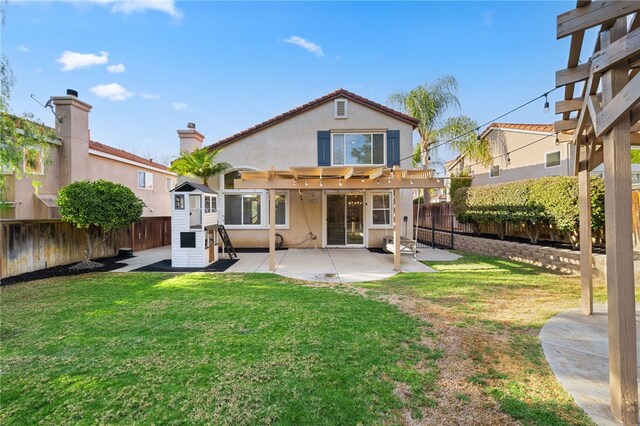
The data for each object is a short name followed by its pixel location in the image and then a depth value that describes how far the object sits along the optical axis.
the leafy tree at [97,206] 8.32
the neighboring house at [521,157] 14.88
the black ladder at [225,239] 10.66
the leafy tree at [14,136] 6.01
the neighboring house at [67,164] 11.02
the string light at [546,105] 6.29
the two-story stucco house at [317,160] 12.70
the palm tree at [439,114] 19.70
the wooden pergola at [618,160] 2.37
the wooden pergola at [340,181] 8.63
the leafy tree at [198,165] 11.46
